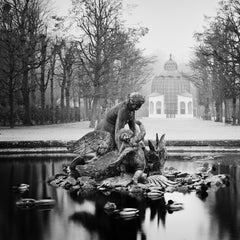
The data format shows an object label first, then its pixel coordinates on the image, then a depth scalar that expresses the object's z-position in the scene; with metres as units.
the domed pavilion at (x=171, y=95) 147.88
